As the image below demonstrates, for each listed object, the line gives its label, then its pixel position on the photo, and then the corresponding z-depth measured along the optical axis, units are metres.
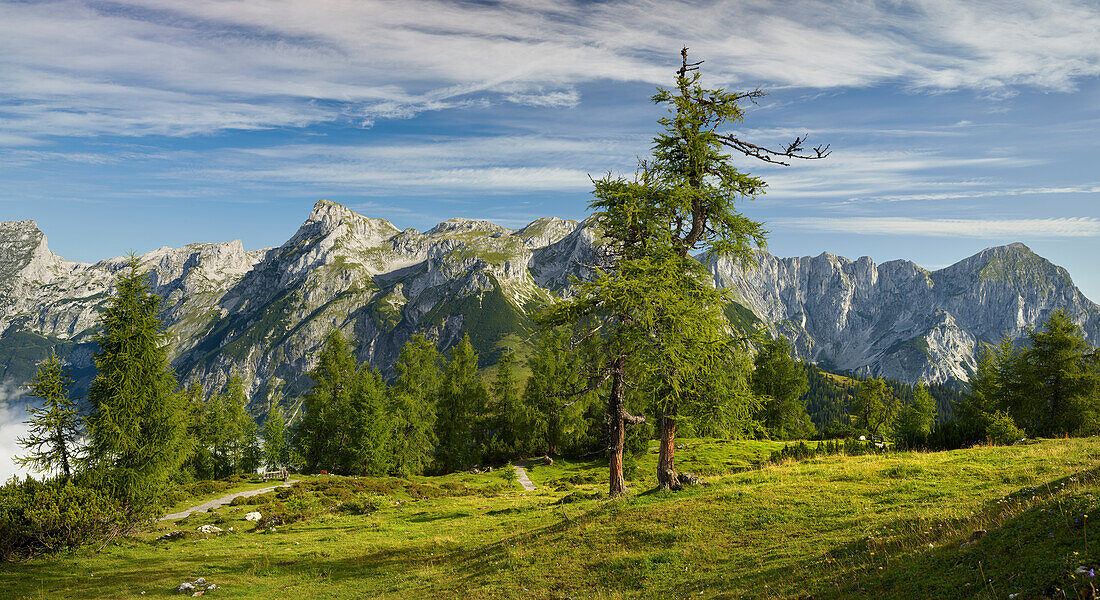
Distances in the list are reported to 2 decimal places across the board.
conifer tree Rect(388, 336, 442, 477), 66.69
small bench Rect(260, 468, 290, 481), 60.80
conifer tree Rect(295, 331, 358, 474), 66.62
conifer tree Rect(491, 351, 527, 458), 70.31
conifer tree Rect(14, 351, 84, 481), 29.42
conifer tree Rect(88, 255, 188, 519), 29.47
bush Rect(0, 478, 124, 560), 24.34
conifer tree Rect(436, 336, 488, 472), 71.56
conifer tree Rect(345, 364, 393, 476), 63.03
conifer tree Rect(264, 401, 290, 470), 77.38
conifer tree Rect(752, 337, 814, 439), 76.44
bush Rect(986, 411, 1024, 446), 31.99
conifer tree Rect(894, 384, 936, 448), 50.35
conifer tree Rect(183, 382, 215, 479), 71.25
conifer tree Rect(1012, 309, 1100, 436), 45.78
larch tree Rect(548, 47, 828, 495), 20.47
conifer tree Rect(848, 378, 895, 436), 81.06
